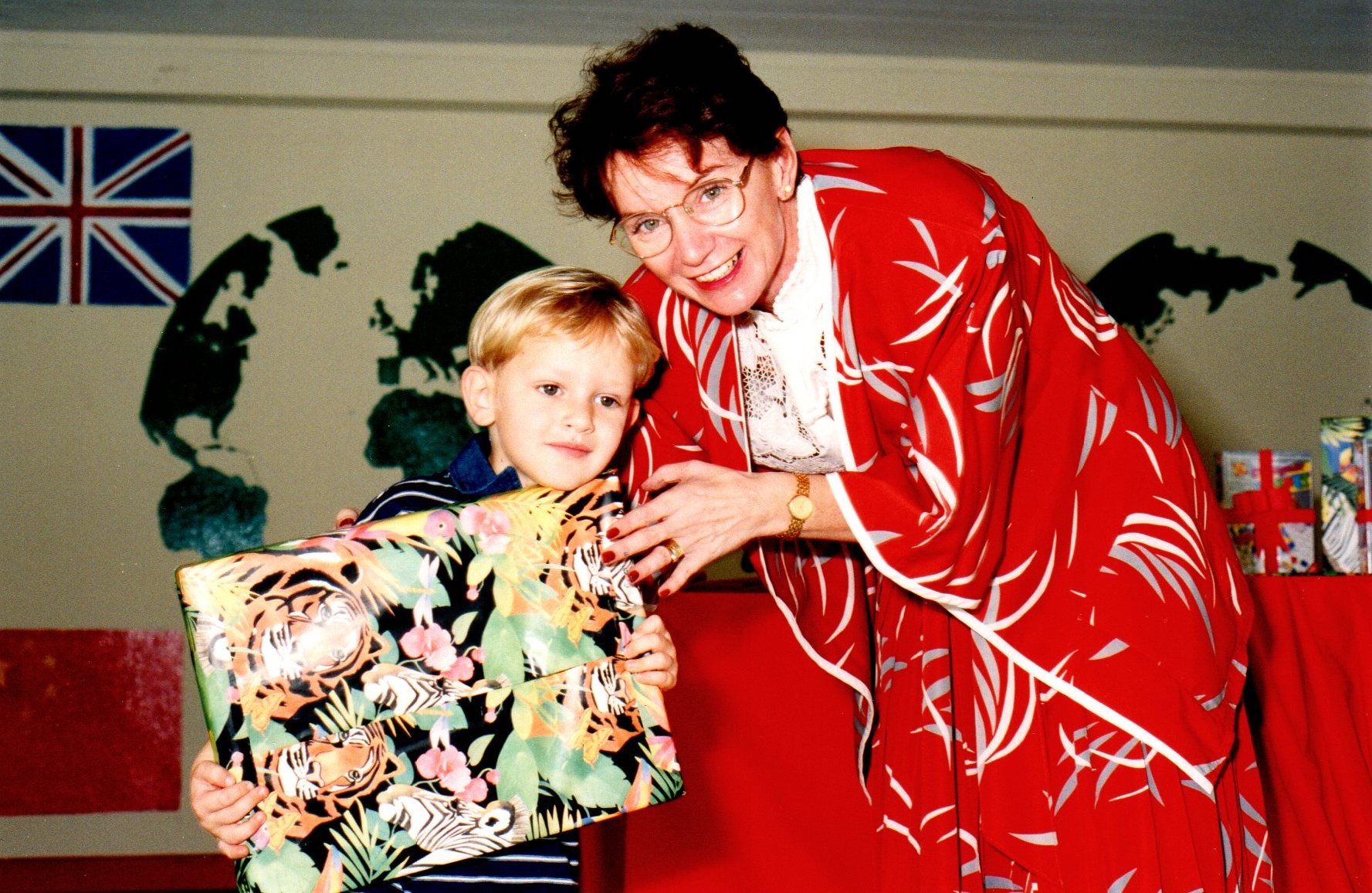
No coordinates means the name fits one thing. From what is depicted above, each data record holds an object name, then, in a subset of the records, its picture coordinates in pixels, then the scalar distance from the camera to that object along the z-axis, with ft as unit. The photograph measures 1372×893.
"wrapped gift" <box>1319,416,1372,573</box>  7.41
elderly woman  4.17
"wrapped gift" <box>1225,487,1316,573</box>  7.61
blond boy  4.30
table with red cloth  5.75
